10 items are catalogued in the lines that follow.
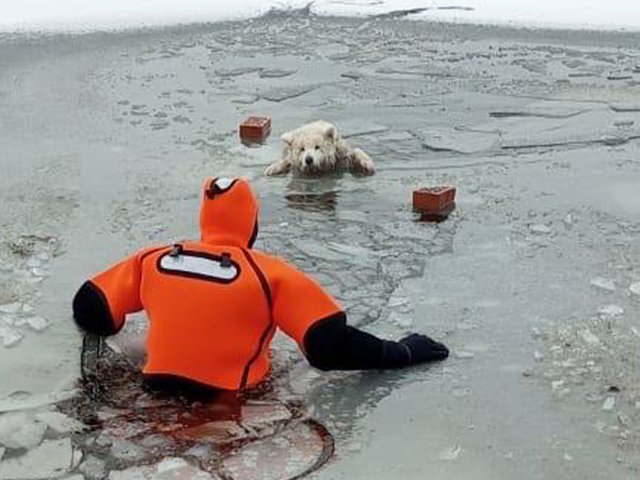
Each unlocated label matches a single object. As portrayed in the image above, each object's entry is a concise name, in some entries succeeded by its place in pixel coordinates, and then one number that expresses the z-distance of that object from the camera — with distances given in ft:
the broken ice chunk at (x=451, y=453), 13.67
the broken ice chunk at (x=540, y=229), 21.84
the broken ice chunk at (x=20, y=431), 13.92
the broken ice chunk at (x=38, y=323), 17.25
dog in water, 26.35
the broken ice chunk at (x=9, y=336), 16.69
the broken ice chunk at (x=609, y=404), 14.72
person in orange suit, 14.84
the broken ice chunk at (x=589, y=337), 16.65
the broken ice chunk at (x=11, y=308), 17.76
